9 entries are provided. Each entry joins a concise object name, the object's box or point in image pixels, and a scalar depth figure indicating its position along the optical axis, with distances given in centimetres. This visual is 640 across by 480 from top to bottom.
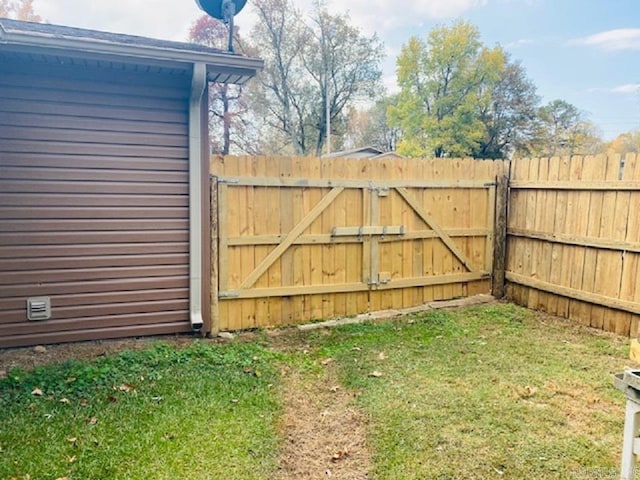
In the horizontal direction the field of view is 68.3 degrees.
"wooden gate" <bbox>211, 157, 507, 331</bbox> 455
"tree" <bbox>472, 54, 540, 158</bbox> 2756
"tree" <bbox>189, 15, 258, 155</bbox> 2009
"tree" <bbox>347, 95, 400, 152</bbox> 2809
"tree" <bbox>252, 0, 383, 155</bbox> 2323
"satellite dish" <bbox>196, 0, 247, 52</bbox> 450
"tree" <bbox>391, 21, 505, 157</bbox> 2728
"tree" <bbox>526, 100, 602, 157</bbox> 2714
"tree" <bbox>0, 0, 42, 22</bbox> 1856
